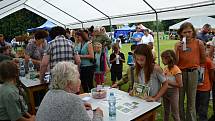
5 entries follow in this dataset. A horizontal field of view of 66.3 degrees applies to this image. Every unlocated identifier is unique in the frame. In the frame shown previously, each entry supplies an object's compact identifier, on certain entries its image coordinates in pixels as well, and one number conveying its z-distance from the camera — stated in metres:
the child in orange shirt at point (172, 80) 2.04
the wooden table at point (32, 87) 2.54
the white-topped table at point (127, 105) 1.53
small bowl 1.88
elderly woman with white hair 1.13
